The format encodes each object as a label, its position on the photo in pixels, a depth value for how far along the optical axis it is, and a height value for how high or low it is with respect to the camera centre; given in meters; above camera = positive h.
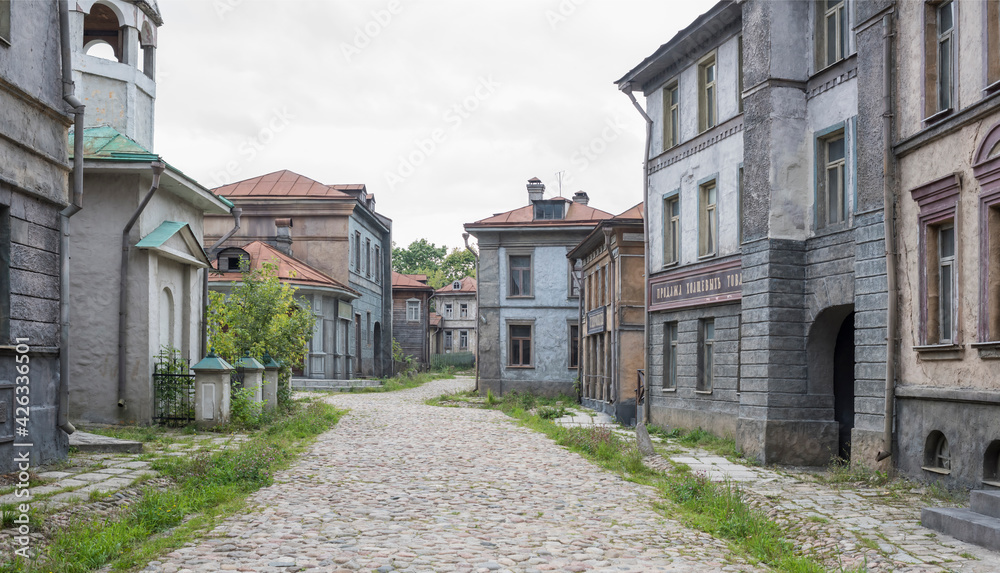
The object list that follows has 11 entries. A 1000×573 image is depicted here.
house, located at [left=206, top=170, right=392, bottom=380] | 38.29 +3.79
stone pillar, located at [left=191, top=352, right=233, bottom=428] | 16.25 -1.29
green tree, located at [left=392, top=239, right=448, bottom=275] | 94.06 +6.35
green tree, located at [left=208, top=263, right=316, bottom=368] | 20.45 -0.05
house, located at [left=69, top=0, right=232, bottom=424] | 15.84 +1.26
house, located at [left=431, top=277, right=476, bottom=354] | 77.25 +0.26
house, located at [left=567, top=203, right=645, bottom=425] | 23.36 +0.25
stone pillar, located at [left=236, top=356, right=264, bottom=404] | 18.66 -1.08
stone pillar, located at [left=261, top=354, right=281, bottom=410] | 20.62 -1.45
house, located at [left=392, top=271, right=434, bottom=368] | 63.81 +0.12
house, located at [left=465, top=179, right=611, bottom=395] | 36.06 +0.68
